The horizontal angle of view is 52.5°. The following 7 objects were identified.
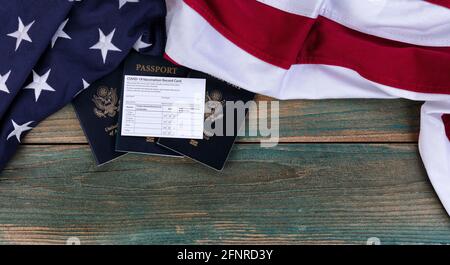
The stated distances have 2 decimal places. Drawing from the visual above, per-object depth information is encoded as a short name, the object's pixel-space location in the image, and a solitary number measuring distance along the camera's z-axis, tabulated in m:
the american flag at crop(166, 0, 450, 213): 0.65
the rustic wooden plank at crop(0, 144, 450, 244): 0.75
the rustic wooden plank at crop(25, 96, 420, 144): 0.76
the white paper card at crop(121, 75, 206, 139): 0.74
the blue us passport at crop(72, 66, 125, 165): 0.73
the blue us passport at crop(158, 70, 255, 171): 0.74
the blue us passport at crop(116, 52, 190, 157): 0.73
